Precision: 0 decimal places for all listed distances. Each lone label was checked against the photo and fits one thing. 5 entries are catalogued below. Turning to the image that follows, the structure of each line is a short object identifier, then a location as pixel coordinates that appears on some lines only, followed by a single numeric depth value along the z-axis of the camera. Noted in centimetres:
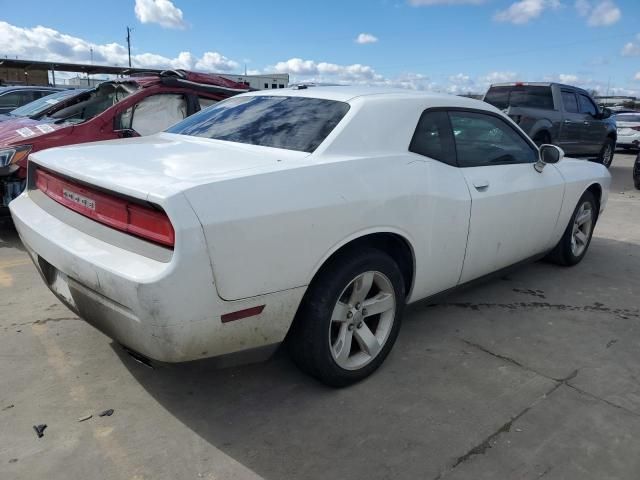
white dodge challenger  207
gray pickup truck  1000
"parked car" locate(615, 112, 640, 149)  1634
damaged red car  521
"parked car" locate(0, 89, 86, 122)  839
